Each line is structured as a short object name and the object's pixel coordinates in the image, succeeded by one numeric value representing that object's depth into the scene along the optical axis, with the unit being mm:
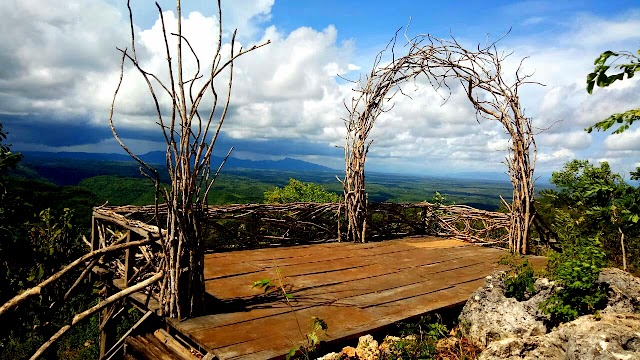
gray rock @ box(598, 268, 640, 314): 3170
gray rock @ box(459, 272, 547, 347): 3643
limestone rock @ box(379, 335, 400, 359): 3414
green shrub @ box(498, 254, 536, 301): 3768
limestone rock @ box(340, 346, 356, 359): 3357
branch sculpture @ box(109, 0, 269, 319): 3596
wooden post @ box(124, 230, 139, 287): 4543
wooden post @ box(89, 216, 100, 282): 6023
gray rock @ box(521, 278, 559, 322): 3602
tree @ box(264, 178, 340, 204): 17384
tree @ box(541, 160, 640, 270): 2723
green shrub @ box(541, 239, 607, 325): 3260
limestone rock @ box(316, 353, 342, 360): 3225
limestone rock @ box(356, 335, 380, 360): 3369
